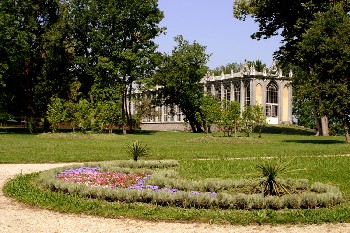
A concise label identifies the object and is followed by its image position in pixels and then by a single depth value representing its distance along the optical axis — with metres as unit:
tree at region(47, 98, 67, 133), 36.27
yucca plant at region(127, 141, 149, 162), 15.53
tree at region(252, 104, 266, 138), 34.00
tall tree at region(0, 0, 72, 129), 39.50
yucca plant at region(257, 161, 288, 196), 9.48
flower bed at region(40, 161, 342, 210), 8.62
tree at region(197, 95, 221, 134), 34.12
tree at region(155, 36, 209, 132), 57.03
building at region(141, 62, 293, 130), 66.62
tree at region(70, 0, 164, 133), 45.34
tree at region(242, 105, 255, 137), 33.97
